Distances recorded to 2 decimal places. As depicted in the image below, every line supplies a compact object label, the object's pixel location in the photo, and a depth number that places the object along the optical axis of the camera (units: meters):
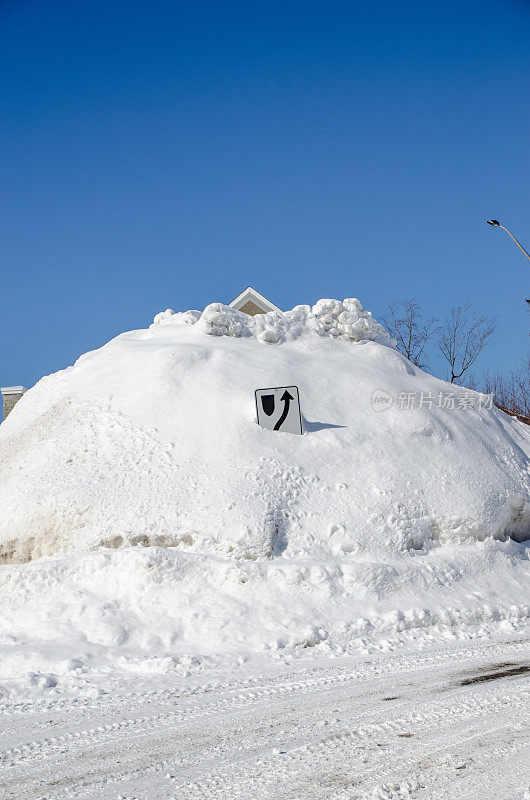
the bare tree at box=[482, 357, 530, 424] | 36.12
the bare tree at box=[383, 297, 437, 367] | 33.56
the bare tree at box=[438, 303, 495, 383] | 32.84
